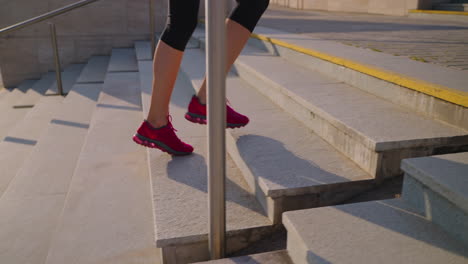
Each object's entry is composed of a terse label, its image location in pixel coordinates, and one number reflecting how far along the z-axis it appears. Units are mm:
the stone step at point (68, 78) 4056
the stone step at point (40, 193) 1428
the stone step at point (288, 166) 1225
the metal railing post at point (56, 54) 3809
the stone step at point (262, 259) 1063
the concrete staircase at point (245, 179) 1147
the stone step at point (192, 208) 1148
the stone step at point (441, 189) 938
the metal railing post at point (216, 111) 876
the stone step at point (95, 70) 4012
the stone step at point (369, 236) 901
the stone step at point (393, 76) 1353
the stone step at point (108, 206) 1262
